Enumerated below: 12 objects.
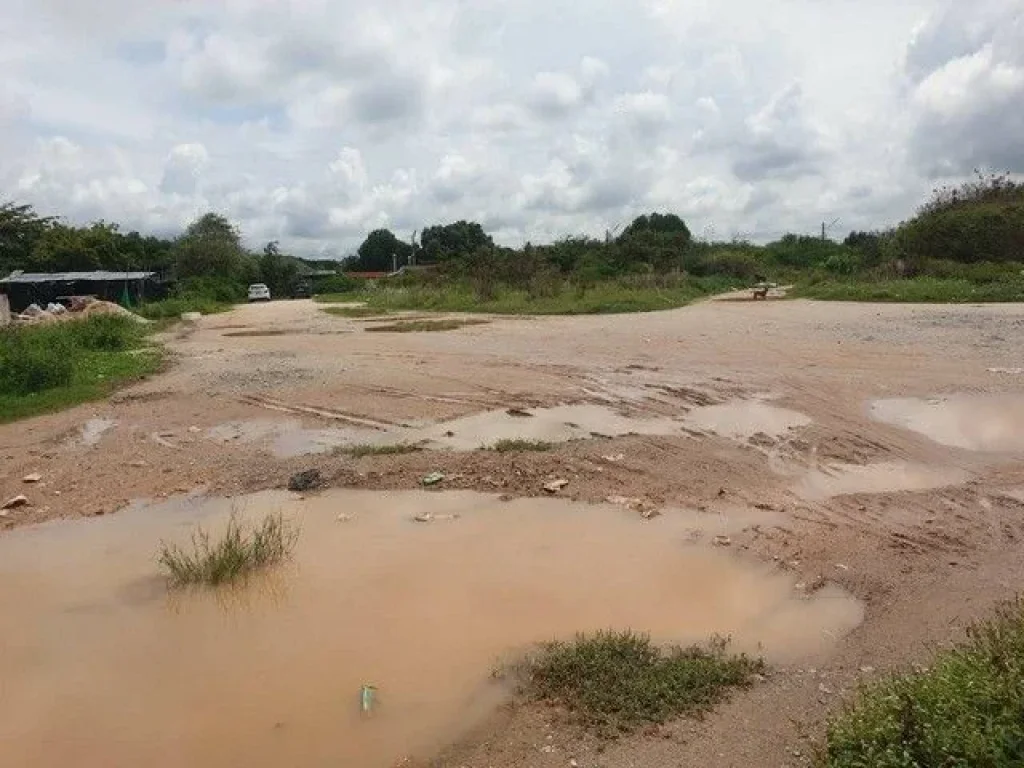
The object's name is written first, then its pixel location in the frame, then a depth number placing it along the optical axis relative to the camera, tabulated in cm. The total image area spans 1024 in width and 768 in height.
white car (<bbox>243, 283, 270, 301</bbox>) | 6119
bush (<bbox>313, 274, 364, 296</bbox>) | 6844
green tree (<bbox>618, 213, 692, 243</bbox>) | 7350
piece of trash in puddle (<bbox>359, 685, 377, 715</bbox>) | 466
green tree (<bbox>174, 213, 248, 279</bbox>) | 6359
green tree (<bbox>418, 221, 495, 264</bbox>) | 8544
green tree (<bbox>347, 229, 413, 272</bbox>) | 9869
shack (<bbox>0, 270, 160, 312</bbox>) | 4838
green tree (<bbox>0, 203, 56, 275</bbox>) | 3391
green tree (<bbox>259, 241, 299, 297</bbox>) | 6975
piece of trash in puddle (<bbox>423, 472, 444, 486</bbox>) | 835
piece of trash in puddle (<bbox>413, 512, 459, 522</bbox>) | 748
